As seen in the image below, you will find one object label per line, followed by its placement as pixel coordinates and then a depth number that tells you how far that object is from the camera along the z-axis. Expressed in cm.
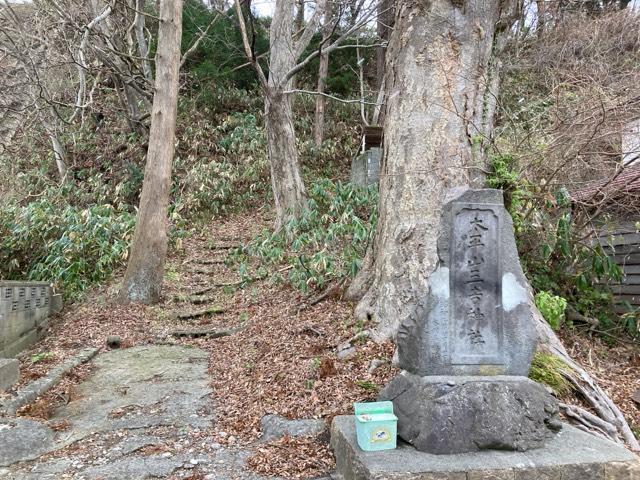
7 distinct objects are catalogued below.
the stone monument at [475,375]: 296
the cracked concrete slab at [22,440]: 362
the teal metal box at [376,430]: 297
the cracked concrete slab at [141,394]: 433
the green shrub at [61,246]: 942
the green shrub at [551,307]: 560
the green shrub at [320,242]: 752
